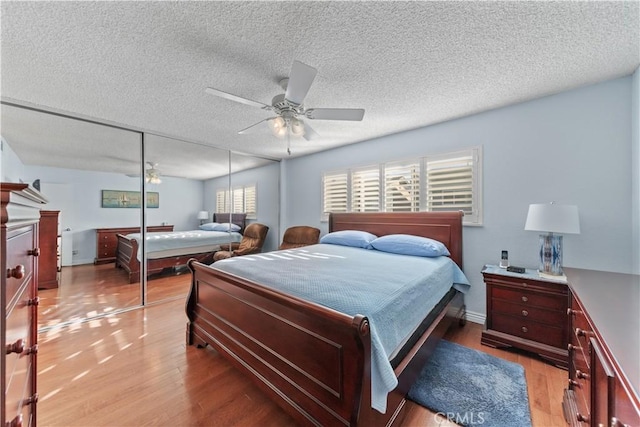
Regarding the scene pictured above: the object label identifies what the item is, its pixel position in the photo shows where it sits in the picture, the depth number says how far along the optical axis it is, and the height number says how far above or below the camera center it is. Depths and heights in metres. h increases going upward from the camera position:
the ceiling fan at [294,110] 1.78 +0.90
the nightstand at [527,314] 2.06 -0.90
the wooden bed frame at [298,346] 1.21 -0.88
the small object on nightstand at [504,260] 2.51 -0.48
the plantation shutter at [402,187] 3.38 +0.37
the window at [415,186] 2.95 +0.37
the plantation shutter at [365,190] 3.80 +0.36
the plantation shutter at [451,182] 2.96 +0.38
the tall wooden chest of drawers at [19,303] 0.70 -0.33
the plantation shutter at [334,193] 4.21 +0.35
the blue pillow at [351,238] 3.35 -0.37
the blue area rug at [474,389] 1.56 -1.28
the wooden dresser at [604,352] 0.74 -0.50
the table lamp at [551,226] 2.05 -0.12
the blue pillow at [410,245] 2.78 -0.39
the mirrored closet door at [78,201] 2.89 +0.15
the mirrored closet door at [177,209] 3.57 +0.05
